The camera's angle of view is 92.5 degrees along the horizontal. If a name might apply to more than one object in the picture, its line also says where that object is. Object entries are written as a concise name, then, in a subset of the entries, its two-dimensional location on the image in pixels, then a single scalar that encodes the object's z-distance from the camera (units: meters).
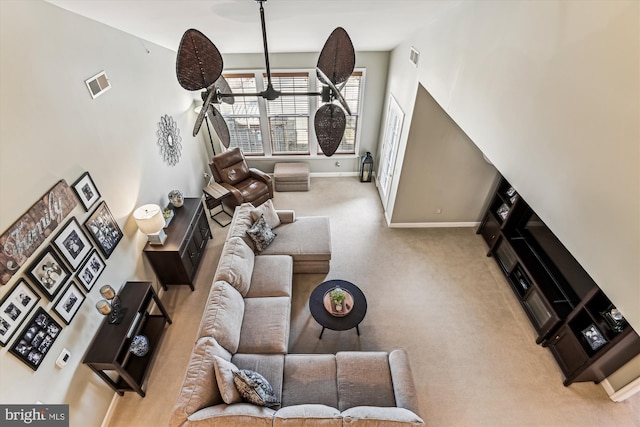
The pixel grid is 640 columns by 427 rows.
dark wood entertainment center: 2.89
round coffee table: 3.33
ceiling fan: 1.65
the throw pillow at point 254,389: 2.52
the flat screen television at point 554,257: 3.25
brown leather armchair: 5.40
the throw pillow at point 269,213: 4.33
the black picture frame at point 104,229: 3.02
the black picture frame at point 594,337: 2.93
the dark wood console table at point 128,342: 2.89
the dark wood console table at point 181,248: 3.88
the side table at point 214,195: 5.24
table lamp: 3.56
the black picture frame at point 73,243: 2.67
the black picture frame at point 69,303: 2.63
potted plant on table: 3.39
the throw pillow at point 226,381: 2.50
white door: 4.93
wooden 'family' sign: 2.18
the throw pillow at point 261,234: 4.07
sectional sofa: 2.38
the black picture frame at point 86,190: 2.85
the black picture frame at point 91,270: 2.89
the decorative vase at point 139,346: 3.20
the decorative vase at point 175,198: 4.43
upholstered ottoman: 6.10
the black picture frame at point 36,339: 2.29
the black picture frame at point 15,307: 2.17
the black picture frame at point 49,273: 2.42
